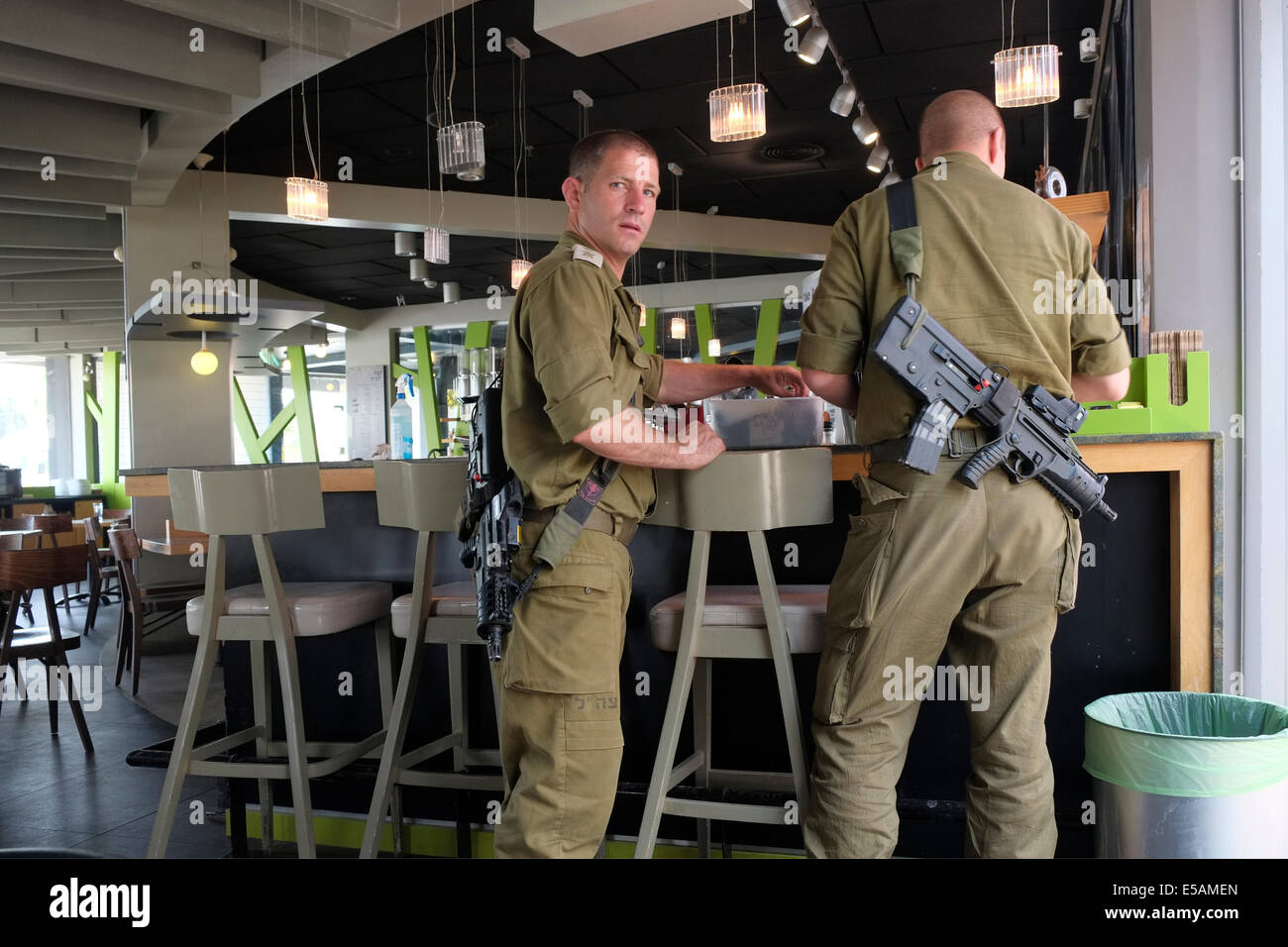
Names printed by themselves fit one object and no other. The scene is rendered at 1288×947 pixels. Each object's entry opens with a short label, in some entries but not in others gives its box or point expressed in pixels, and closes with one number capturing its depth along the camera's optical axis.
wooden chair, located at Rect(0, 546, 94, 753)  3.96
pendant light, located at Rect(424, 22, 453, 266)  5.94
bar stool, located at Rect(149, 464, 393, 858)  2.47
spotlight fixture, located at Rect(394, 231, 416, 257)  8.28
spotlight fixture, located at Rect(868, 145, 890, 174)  6.25
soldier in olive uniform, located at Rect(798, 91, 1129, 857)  1.70
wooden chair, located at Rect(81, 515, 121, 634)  6.94
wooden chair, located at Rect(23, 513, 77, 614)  7.15
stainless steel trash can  1.64
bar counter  2.07
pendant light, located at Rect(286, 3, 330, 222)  4.89
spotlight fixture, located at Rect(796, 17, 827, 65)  4.29
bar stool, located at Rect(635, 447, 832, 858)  1.90
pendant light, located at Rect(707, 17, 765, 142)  4.34
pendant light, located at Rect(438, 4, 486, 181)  4.41
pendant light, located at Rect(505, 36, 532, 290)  5.33
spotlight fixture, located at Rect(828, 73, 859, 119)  5.05
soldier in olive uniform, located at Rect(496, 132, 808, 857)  1.69
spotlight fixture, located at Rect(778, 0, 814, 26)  3.91
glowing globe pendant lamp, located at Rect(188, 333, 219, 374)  6.71
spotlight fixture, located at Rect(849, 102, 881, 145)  5.68
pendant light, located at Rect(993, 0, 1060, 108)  3.93
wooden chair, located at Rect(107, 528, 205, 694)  4.99
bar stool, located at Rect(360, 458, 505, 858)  2.41
